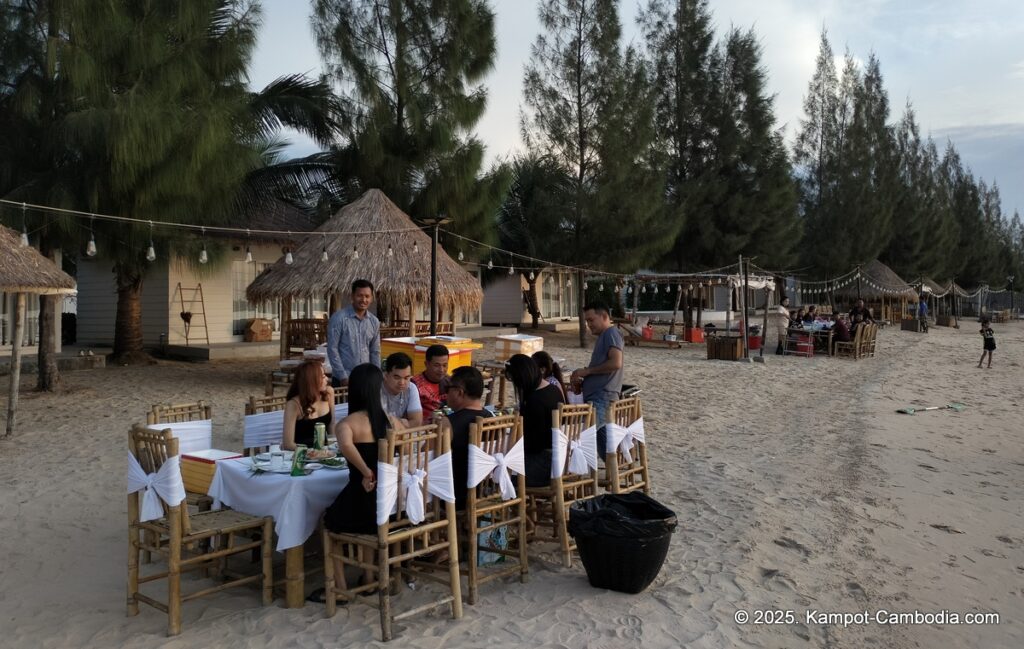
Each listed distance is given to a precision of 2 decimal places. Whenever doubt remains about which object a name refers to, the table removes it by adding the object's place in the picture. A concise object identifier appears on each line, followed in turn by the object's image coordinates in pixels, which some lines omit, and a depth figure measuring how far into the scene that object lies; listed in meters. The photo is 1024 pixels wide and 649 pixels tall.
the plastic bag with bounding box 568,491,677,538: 3.99
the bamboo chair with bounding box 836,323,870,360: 18.98
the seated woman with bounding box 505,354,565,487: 4.73
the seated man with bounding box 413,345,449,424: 5.92
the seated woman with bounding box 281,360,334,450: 4.66
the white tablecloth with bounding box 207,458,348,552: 3.68
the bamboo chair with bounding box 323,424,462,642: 3.53
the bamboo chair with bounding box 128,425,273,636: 3.54
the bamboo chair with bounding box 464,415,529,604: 3.94
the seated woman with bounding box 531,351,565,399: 5.76
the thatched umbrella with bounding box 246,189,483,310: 11.85
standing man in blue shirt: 6.61
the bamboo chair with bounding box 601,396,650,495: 5.16
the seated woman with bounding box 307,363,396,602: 3.60
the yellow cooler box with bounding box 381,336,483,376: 8.86
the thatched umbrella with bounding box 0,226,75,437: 8.12
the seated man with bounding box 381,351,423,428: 5.06
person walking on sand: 17.58
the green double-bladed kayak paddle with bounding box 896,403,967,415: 10.98
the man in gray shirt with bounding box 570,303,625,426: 5.56
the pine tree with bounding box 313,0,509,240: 16.25
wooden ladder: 16.03
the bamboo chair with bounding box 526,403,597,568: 4.57
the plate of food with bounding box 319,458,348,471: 4.02
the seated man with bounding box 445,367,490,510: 4.12
